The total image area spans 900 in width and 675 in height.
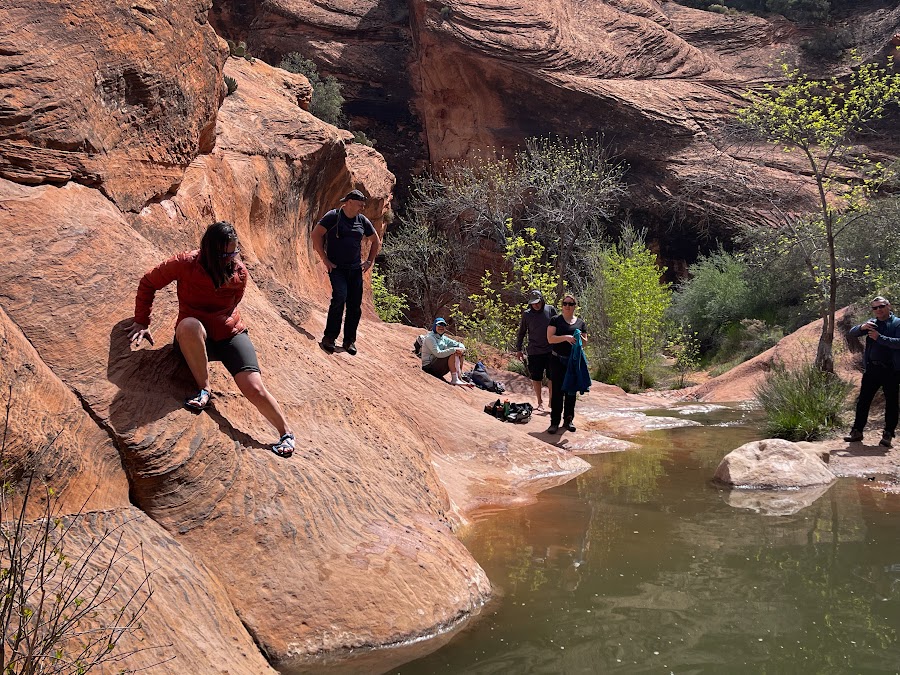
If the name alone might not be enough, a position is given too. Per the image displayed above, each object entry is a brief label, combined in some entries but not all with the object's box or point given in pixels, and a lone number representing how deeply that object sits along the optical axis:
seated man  11.48
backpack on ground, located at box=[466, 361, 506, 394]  13.33
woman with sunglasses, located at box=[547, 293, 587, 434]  10.40
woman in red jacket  4.91
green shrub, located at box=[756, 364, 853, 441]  10.93
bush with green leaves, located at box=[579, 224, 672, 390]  20.81
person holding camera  9.88
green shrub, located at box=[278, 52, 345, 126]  27.41
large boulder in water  8.43
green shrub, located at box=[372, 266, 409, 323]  24.08
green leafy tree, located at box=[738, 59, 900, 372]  14.23
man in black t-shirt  8.39
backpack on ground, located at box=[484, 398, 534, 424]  11.05
